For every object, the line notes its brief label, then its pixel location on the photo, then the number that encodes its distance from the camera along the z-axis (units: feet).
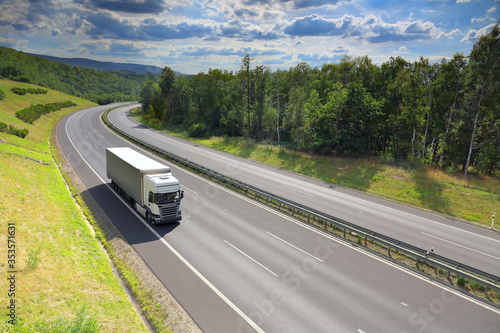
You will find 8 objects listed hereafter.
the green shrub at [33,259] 40.62
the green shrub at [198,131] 209.26
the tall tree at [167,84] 269.85
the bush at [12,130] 117.60
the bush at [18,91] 239.50
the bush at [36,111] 164.88
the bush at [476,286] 45.27
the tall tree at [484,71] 107.45
